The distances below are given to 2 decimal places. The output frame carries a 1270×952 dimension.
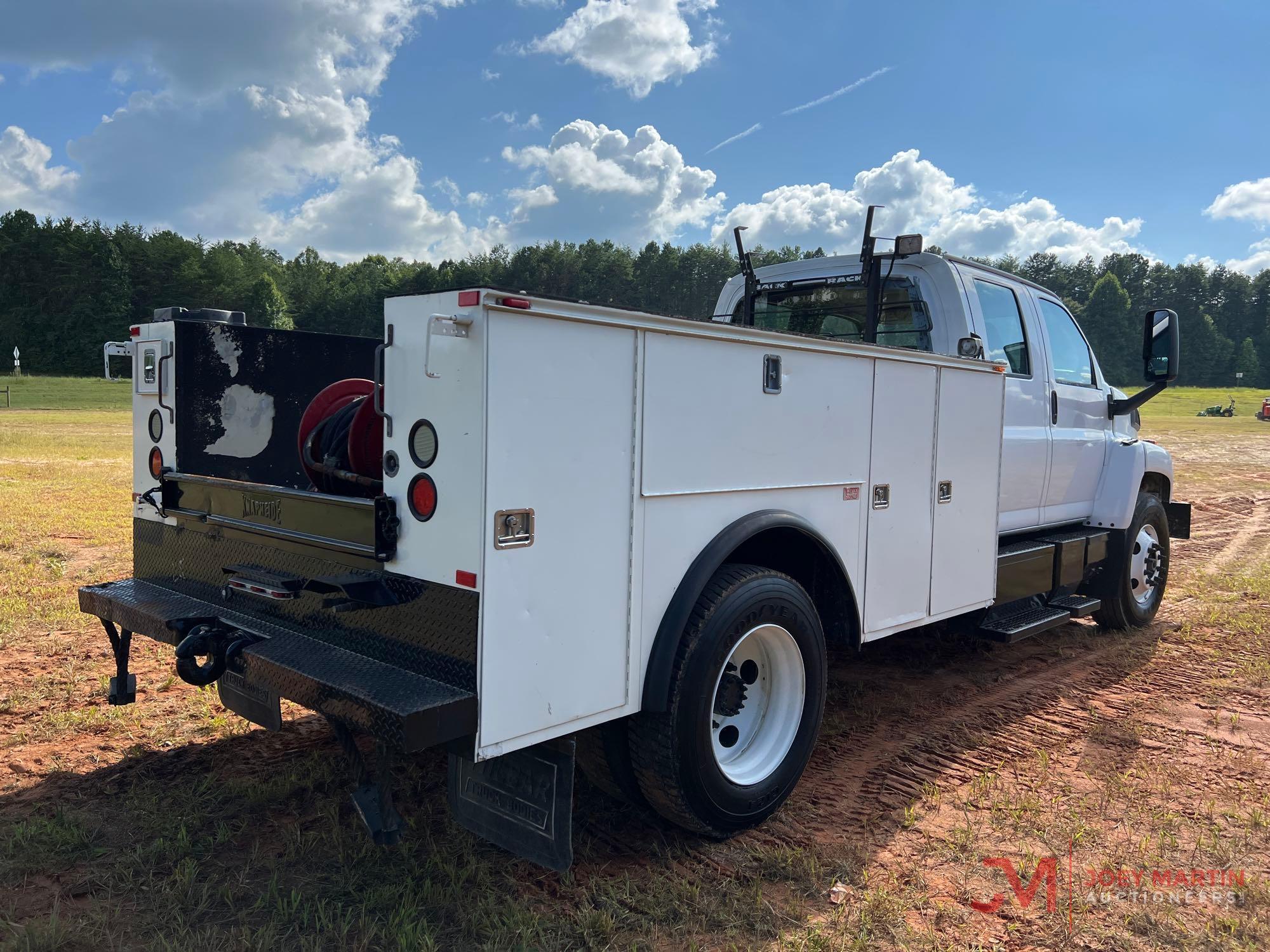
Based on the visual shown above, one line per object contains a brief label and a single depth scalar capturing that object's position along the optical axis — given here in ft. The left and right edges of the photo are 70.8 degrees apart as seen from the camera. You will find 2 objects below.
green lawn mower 161.79
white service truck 8.31
